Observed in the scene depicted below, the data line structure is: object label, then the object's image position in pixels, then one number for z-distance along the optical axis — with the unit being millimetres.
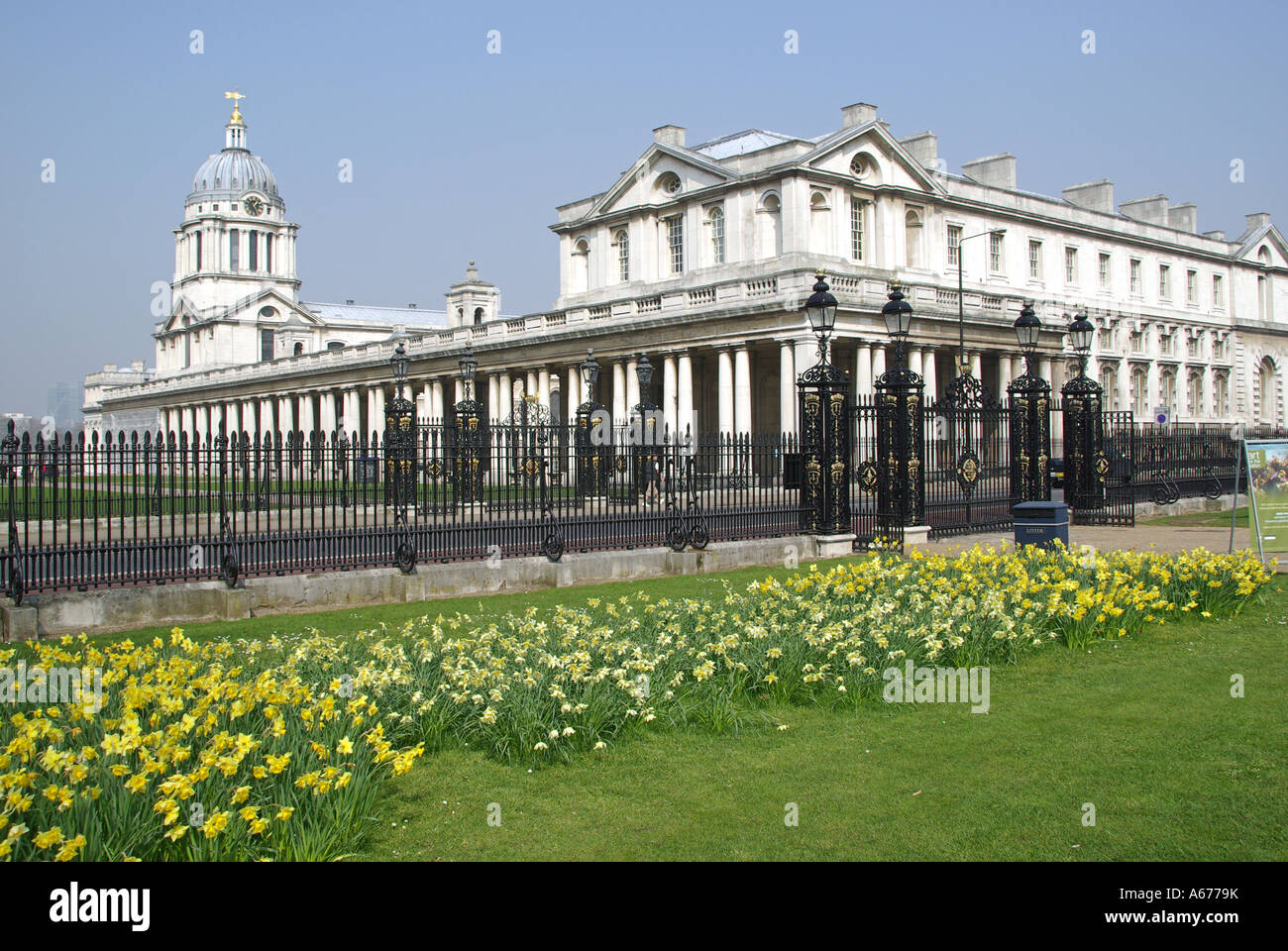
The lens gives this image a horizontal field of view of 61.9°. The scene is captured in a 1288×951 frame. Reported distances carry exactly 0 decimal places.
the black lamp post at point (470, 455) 16453
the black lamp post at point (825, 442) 18797
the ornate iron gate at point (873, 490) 18969
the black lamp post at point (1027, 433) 22844
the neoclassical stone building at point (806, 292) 42219
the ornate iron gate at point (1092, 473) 24641
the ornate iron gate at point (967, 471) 21672
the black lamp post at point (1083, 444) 24781
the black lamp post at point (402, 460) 14734
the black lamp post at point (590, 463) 18325
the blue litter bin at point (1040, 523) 14992
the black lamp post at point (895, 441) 18844
